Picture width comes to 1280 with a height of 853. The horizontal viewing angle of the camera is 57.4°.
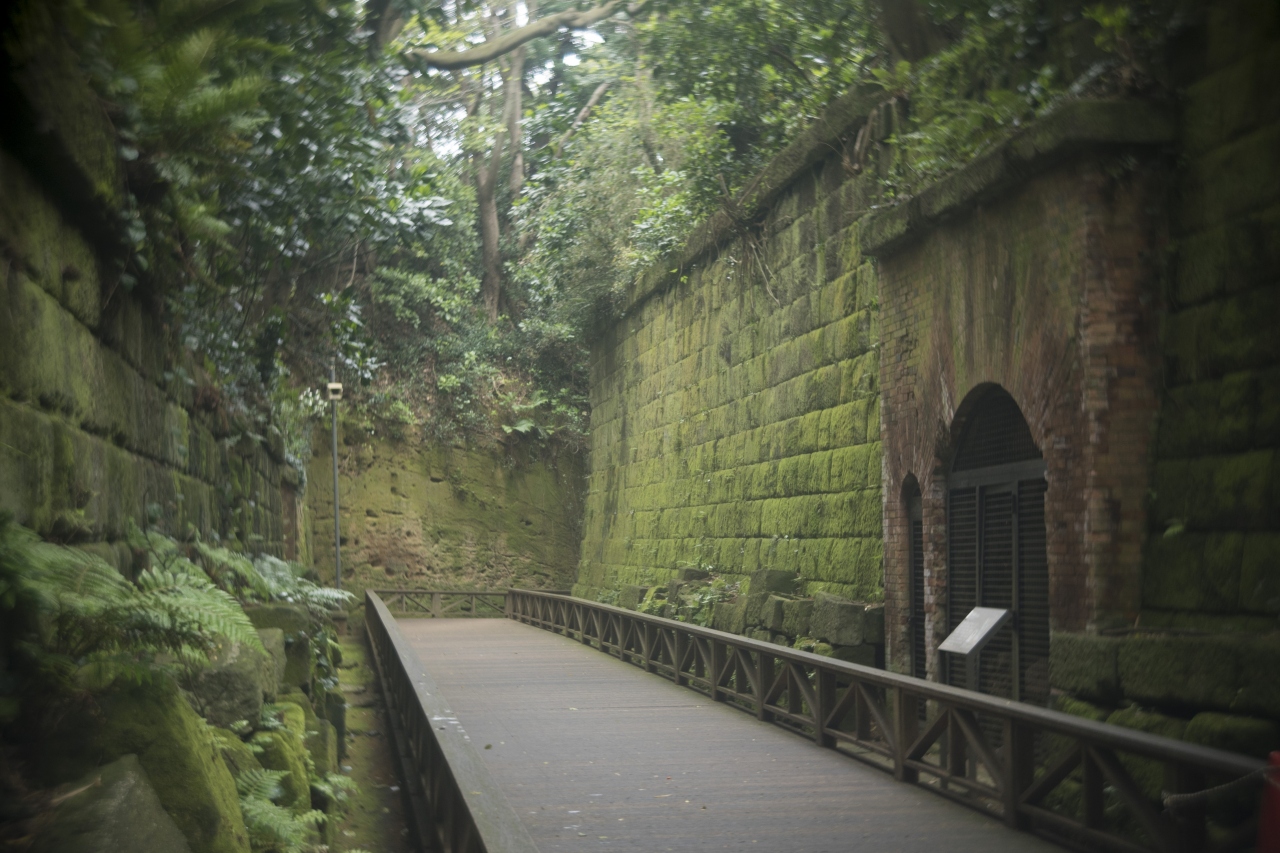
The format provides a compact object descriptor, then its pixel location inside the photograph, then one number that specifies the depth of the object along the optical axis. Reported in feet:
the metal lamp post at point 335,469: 53.62
